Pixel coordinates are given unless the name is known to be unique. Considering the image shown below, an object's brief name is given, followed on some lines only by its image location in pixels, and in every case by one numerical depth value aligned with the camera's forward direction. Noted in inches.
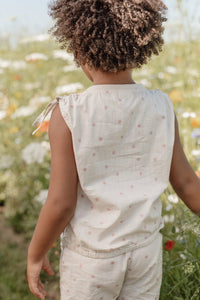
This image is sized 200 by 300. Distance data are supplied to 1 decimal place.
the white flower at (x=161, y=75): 135.0
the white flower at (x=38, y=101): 112.3
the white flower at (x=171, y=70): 133.6
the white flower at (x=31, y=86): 136.3
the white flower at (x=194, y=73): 119.3
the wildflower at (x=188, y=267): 51.2
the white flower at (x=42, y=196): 77.8
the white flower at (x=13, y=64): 151.9
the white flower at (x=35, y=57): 143.6
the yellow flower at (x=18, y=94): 133.3
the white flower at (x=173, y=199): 70.1
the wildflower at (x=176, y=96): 104.4
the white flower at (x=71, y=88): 107.2
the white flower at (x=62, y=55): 149.3
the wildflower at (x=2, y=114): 112.1
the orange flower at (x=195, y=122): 87.4
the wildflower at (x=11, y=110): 115.0
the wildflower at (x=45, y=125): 77.5
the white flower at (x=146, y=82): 128.3
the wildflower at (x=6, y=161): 105.7
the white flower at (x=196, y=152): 82.5
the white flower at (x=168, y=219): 66.9
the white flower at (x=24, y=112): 110.1
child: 39.2
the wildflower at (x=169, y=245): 57.1
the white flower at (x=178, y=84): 120.4
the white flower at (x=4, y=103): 123.9
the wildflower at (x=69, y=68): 141.5
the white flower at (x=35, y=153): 94.9
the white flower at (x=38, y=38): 161.0
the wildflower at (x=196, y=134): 79.7
